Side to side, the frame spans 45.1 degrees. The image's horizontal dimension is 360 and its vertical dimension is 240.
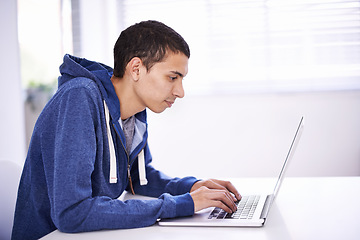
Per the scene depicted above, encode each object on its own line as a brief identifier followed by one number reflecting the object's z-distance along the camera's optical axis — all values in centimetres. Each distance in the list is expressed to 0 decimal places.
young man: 101
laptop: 101
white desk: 94
